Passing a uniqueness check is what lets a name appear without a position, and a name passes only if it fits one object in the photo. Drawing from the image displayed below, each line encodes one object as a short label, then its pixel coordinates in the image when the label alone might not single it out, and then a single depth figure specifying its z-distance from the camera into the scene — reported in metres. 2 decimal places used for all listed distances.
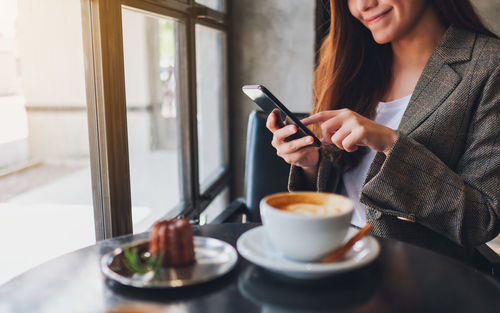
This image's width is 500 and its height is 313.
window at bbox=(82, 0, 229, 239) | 0.95
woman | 0.89
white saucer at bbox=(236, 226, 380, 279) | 0.54
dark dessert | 0.59
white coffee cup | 0.52
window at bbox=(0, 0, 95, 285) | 0.77
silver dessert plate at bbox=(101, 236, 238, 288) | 0.54
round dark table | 0.51
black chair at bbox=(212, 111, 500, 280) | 1.45
